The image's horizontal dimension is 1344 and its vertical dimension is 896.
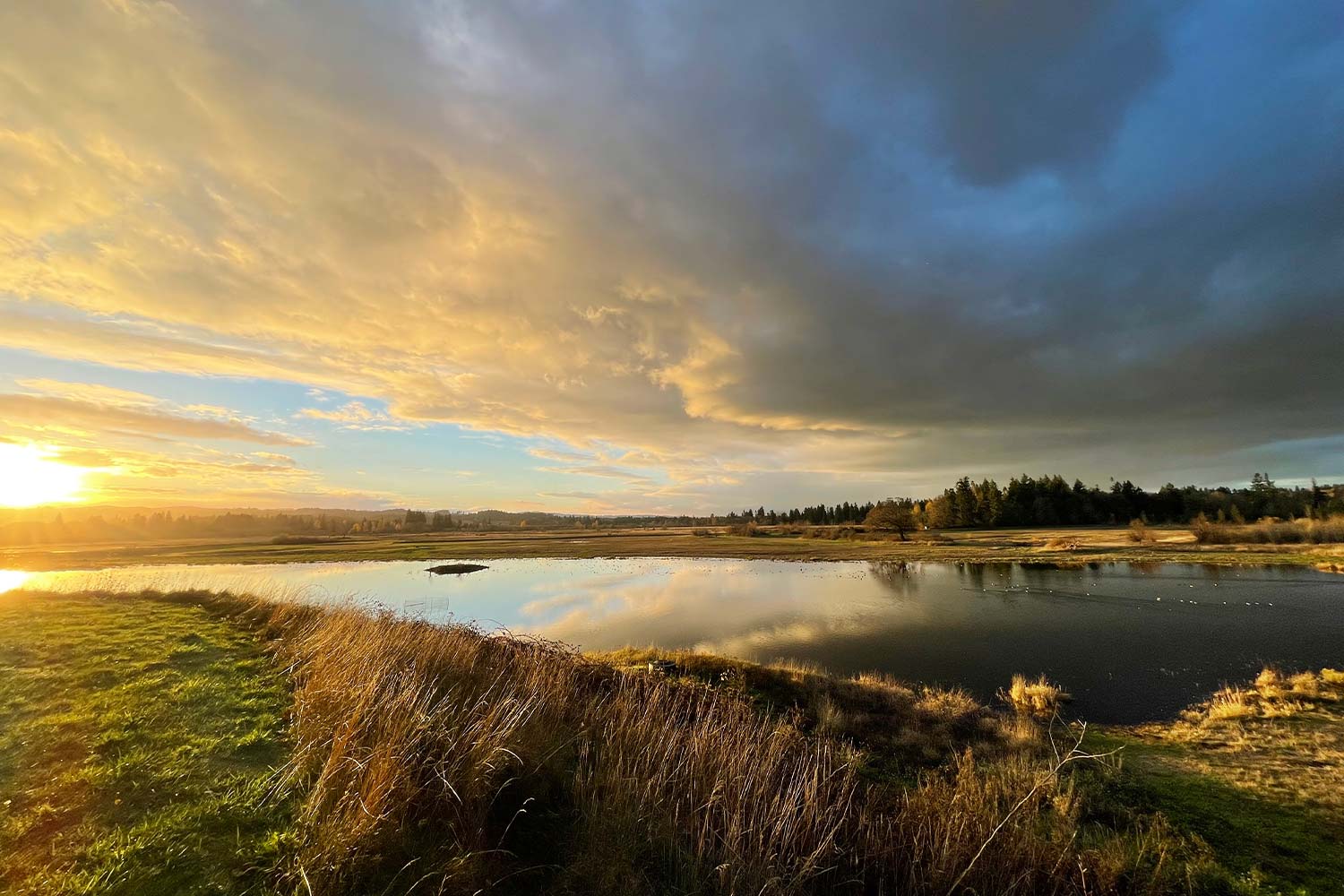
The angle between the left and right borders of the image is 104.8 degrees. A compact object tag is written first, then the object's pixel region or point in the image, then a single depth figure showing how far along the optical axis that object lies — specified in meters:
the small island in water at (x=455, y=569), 60.16
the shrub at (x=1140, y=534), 68.62
